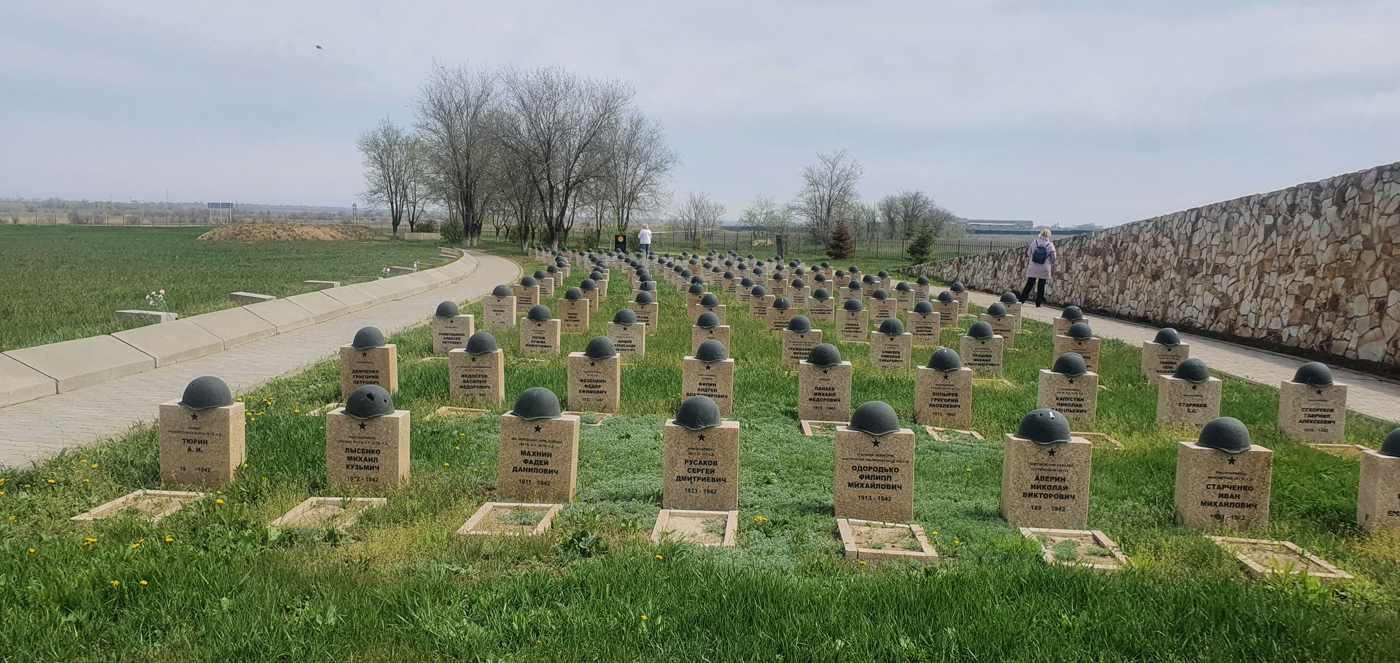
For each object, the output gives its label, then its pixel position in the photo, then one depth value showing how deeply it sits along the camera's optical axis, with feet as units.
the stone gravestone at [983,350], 39.79
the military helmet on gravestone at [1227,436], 19.16
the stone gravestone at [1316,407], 27.76
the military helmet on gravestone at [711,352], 29.81
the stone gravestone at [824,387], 29.30
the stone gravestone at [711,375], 29.78
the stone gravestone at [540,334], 41.09
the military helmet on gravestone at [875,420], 19.11
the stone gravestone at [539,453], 20.08
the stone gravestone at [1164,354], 37.22
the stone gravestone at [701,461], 19.45
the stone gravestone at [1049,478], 19.10
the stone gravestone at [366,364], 31.12
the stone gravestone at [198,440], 20.97
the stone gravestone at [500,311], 51.19
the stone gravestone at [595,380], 29.99
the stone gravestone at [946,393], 29.17
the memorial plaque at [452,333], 41.01
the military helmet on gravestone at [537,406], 20.10
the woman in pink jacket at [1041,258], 71.51
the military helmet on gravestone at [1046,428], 19.12
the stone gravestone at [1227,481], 19.16
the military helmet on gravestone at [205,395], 21.02
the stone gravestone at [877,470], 19.07
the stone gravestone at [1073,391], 30.01
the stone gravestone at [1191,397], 29.19
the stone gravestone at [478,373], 30.50
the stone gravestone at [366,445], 20.70
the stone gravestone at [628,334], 40.50
